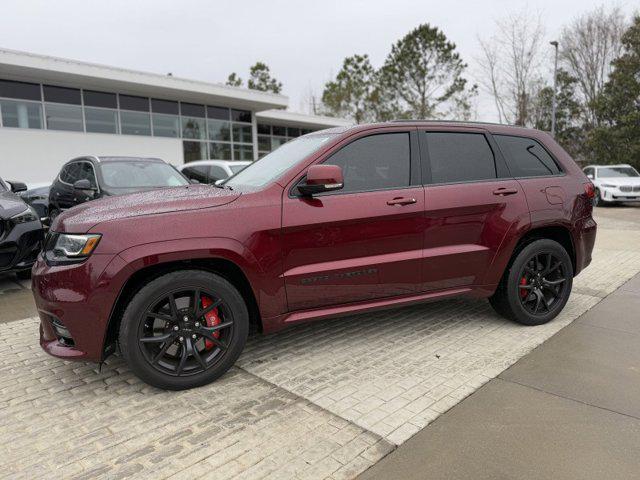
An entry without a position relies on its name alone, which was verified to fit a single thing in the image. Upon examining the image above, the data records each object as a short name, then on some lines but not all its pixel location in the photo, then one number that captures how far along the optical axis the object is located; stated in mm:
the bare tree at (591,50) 29219
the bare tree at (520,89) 27562
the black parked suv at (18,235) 5391
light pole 24497
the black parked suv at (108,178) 7074
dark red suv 2930
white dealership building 16312
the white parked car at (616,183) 16438
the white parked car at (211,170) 11633
